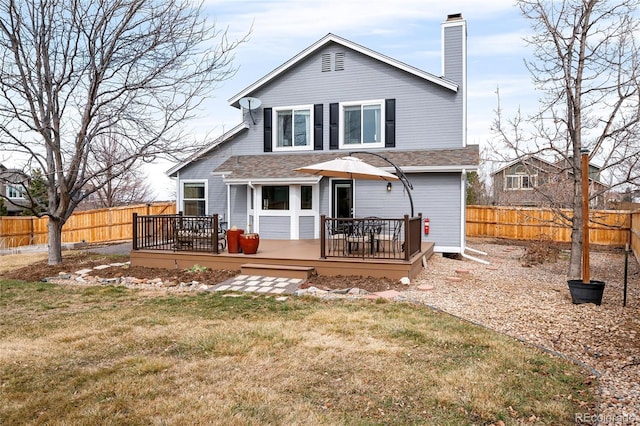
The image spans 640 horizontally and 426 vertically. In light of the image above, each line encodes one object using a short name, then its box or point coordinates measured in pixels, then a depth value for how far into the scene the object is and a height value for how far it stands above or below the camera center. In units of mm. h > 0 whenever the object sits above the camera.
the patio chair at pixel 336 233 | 9980 -515
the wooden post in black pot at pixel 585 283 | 7145 -1200
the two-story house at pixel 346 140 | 12617 +2294
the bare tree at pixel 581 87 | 9078 +2752
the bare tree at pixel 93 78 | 11164 +3621
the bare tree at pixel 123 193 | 28517 +1373
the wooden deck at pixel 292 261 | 8898 -1118
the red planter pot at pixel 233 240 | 10336 -700
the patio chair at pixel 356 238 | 9179 -574
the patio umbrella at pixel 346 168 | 9188 +962
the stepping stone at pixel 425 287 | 8227 -1478
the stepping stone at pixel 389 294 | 7582 -1496
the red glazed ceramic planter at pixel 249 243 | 10102 -756
